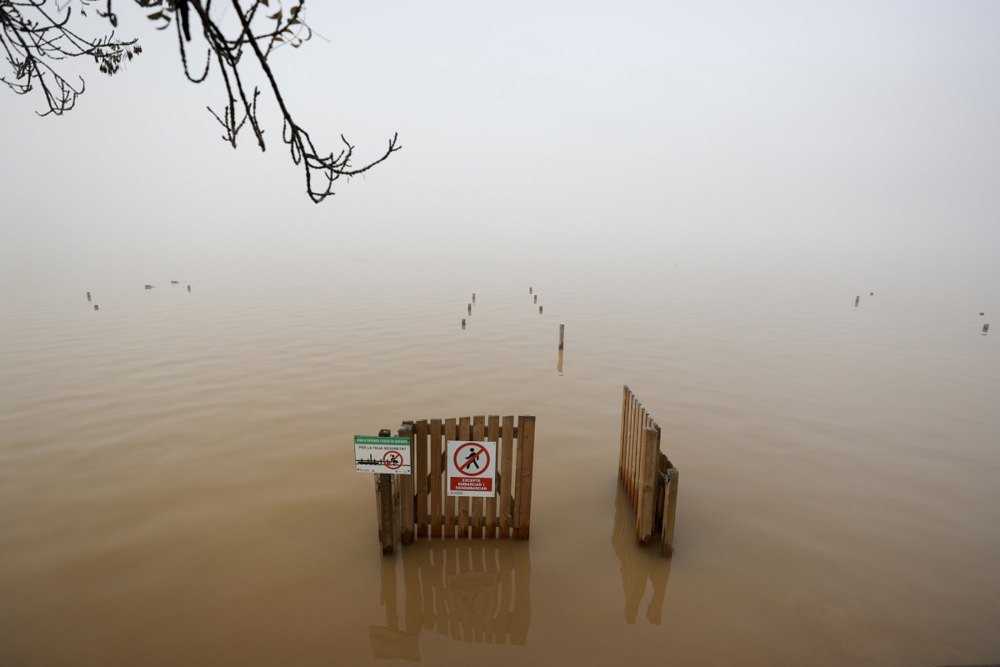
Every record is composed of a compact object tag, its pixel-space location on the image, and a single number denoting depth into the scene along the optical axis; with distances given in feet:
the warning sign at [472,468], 19.04
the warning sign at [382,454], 17.76
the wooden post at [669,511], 19.08
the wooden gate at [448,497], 18.98
